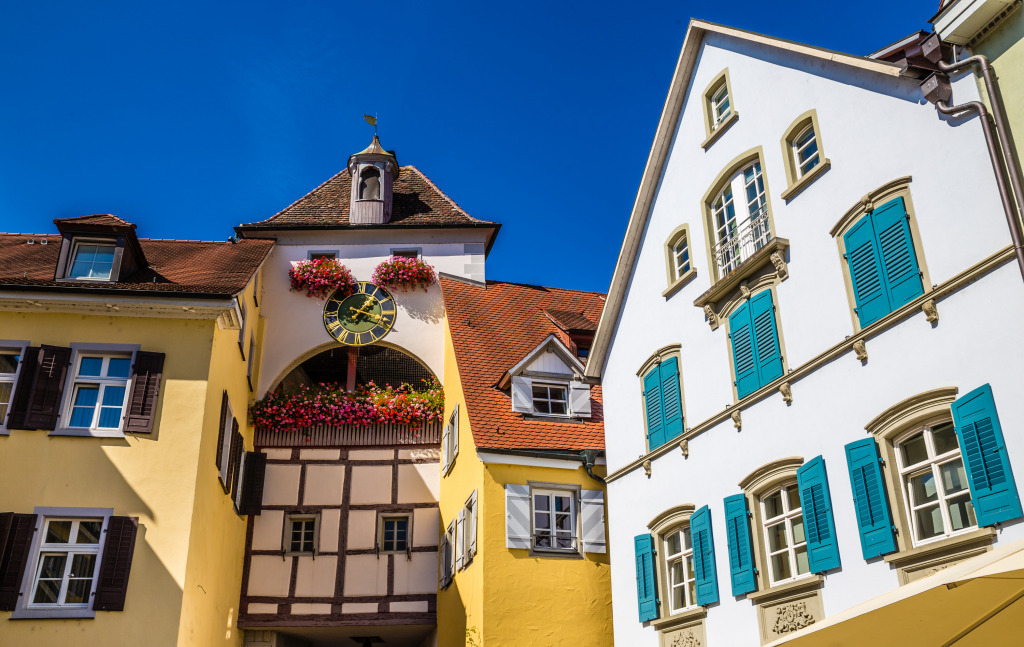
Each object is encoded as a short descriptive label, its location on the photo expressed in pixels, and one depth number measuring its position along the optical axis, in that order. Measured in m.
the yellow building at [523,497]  17.19
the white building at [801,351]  9.65
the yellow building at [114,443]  15.78
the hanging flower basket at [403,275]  25.36
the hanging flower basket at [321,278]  25.06
